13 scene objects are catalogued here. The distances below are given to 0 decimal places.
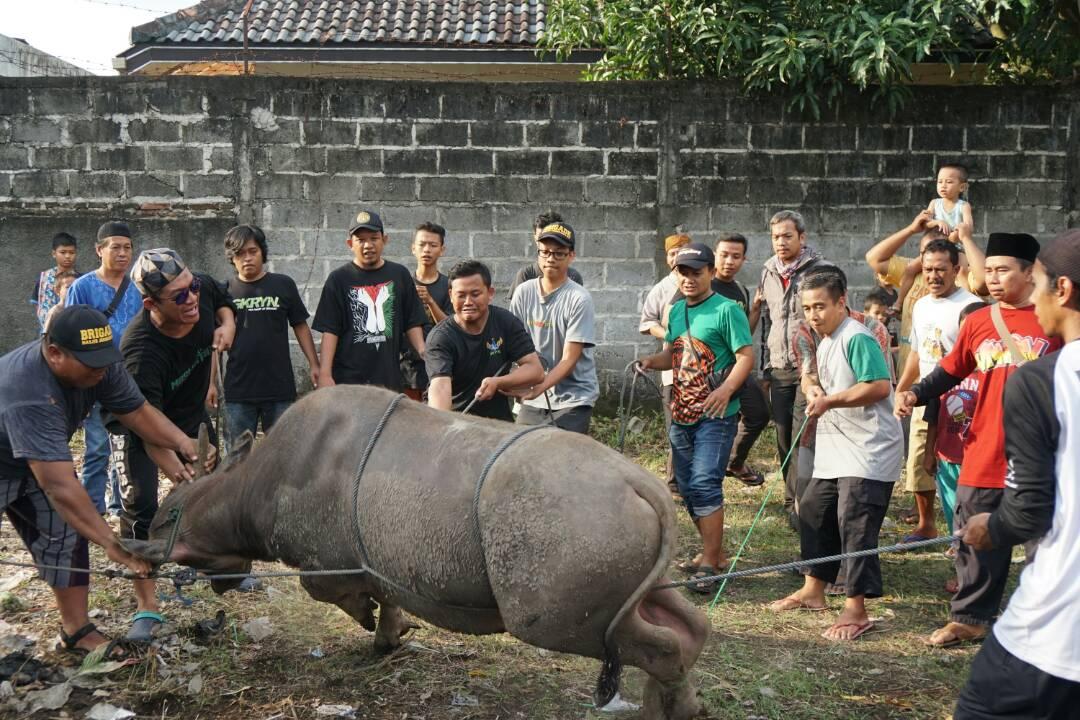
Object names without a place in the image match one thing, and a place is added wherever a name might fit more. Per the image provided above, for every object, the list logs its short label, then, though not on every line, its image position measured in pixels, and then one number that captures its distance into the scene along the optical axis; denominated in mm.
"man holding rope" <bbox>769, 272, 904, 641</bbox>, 5508
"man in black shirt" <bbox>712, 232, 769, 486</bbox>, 7828
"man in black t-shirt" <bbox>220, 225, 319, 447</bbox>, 6906
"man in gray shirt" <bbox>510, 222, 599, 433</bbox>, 6582
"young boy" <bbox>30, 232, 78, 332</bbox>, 9219
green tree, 8789
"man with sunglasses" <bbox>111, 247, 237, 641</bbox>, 5465
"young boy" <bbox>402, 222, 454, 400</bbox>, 7637
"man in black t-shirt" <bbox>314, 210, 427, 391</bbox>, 6977
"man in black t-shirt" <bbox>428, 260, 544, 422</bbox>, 5883
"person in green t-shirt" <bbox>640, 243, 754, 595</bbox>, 6191
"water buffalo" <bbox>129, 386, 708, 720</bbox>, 3918
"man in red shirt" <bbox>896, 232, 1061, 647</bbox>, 5004
